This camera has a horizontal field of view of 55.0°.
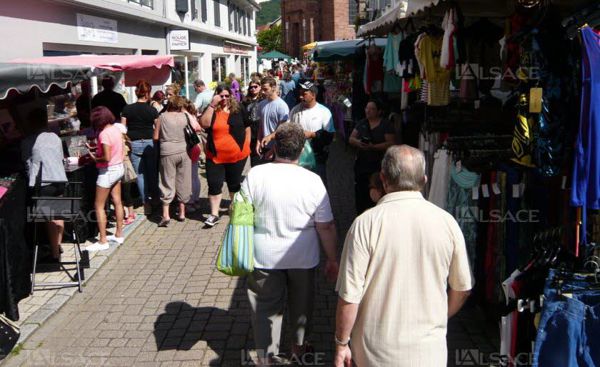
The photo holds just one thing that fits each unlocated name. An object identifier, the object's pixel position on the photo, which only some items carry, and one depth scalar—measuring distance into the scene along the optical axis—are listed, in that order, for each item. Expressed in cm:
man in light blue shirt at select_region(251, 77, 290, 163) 746
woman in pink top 666
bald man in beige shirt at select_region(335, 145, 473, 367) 273
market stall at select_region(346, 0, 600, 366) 329
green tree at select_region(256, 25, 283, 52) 7352
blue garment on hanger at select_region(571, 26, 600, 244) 313
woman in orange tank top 759
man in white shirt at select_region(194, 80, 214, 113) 1120
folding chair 560
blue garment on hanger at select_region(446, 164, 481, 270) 458
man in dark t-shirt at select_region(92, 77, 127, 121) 917
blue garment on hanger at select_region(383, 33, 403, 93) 873
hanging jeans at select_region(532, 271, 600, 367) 307
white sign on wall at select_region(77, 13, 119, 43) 1156
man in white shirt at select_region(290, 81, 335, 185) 677
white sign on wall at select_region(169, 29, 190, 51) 1793
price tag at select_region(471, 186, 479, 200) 452
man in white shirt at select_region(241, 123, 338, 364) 371
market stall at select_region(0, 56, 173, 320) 502
